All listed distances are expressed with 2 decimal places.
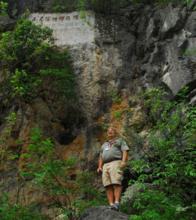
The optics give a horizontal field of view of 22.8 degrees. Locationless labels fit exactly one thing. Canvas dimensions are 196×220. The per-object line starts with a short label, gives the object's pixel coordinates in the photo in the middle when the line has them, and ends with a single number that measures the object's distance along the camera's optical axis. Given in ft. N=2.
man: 28.78
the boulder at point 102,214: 25.81
